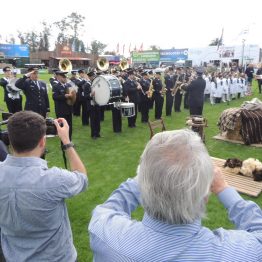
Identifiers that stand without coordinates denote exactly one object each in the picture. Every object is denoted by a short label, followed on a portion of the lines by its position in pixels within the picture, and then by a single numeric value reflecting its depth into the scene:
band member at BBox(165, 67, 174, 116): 13.30
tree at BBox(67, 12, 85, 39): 76.81
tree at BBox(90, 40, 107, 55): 82.81
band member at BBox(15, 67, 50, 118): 8.30
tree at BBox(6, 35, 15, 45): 86.79
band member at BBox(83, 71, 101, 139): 9.43
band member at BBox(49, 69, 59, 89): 8.47
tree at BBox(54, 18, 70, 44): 77.62
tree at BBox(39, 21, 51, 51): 79.38
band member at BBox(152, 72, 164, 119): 12.35
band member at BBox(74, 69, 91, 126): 11.09
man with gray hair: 1.12
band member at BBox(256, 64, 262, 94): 17.34
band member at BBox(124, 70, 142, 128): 10.93
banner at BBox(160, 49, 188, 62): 48.56
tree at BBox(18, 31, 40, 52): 81.62
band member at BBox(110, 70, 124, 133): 9.91
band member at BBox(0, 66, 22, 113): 10.93
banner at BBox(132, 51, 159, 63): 52.91
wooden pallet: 5.47
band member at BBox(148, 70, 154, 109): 12.53
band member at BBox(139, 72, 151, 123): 11.91
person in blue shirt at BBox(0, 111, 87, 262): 1.91
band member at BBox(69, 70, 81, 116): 12.12
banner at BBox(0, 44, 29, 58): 59.50
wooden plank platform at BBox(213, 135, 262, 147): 8.52
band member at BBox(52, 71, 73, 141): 8.38
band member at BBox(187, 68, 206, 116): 10.44
